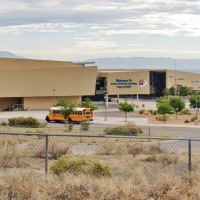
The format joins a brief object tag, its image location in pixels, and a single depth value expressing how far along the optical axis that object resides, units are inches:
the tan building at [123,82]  4254.4
